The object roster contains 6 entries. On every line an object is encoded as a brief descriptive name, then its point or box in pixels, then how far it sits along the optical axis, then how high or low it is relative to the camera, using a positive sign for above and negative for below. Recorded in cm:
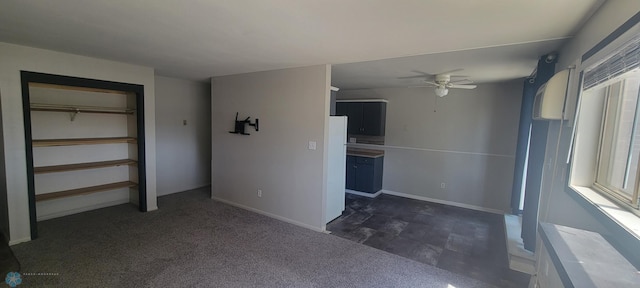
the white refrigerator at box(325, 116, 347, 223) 396 -61
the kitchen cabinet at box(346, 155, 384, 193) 547 -93
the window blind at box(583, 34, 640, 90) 118 +38
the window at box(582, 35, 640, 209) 130 +12
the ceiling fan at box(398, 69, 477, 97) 385 +78
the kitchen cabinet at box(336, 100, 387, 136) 566 +30
